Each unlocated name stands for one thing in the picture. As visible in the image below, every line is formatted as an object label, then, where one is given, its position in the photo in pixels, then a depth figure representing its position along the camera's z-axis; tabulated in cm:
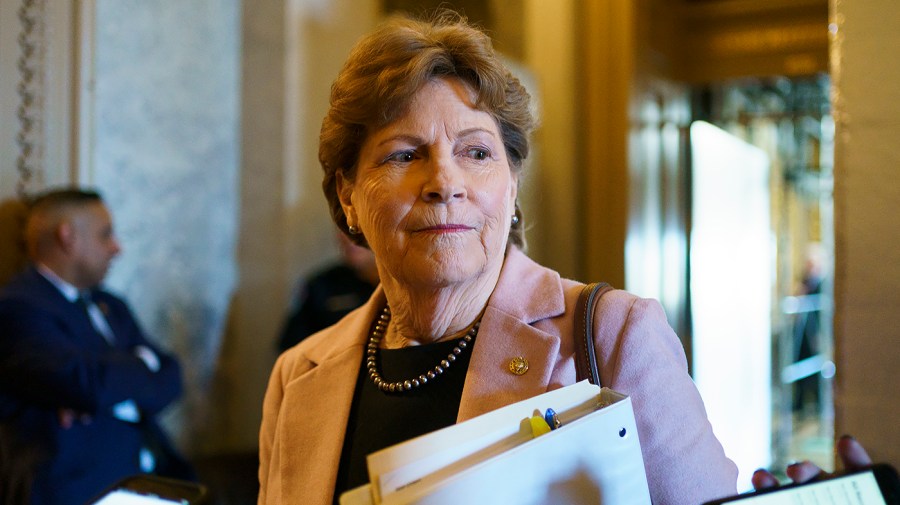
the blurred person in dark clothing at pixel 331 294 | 414
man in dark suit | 296
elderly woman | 129
